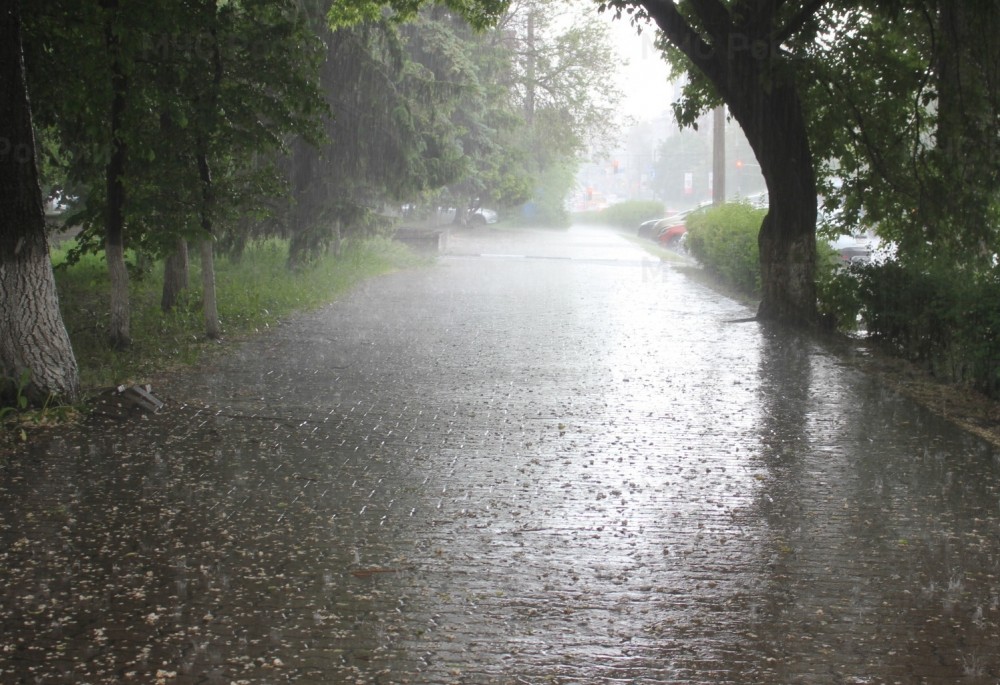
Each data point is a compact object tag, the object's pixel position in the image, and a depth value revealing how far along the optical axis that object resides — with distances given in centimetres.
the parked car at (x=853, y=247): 2452
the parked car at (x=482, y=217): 5234
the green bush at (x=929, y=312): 889
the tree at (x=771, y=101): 1329
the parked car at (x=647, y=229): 4694
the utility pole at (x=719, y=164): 3113
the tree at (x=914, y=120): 1168
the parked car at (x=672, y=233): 3875
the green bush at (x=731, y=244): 1862
